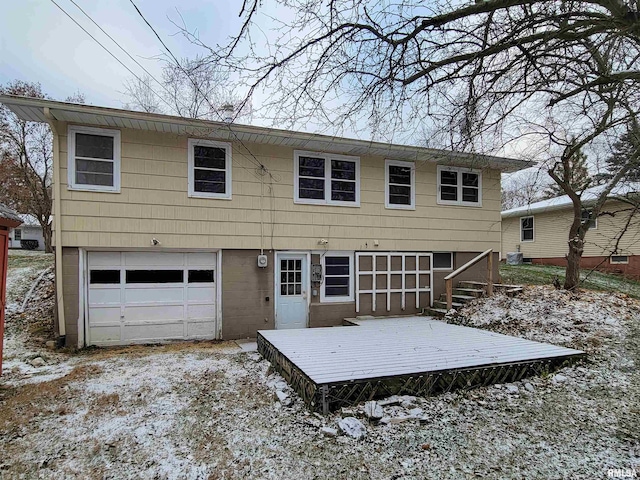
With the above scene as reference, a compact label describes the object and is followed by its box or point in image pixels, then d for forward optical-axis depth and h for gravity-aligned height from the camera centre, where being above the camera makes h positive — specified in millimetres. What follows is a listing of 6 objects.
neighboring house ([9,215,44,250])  27972 +432
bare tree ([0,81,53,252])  16109 +3482
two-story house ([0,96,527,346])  6922 +302
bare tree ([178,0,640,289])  3627 +1914
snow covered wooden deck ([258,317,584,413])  4121 -1586
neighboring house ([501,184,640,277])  13625 +275
